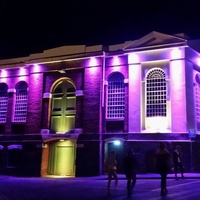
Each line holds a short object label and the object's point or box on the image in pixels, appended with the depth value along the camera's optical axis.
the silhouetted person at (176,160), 18.56
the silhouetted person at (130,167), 12.92
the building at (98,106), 22.78
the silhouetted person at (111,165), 14.77
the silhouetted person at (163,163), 12.27
